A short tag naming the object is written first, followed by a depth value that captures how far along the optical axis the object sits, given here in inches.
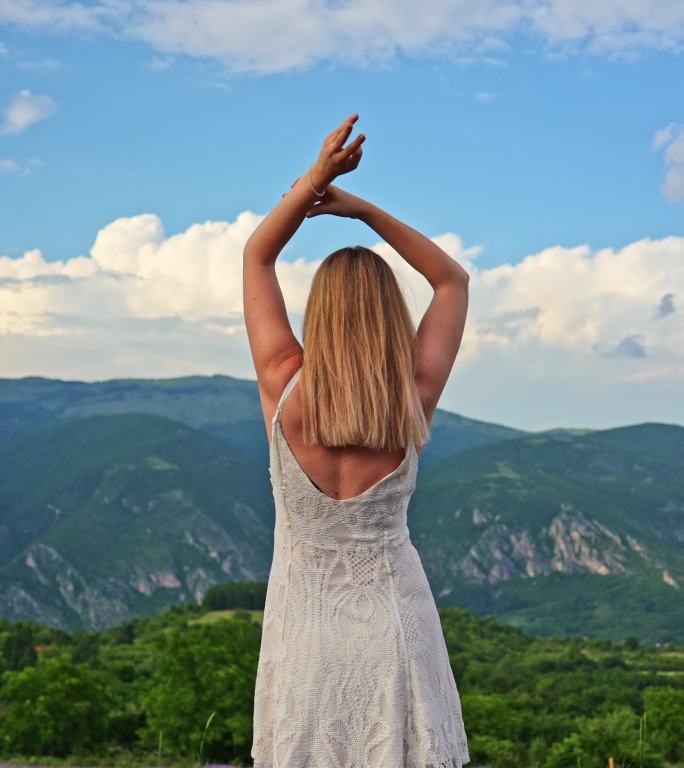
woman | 114.2
